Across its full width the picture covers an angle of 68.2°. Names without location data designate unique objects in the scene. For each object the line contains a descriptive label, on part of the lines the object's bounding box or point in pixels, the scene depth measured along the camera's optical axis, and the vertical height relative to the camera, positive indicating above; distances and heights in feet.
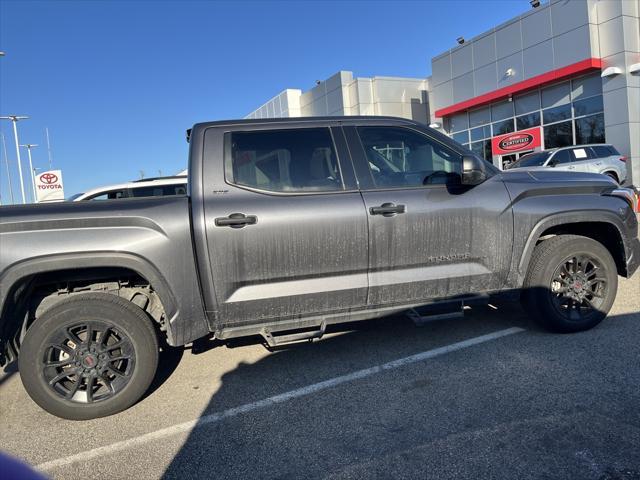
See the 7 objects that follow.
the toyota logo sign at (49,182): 73.41 +8.24
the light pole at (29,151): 120.82 +22.82
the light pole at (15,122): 92.38 +22.83
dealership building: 54.90 +14.23
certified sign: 65.10 +7.13
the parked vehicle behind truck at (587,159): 48.16 +2.75
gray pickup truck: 10.43 -0.88
